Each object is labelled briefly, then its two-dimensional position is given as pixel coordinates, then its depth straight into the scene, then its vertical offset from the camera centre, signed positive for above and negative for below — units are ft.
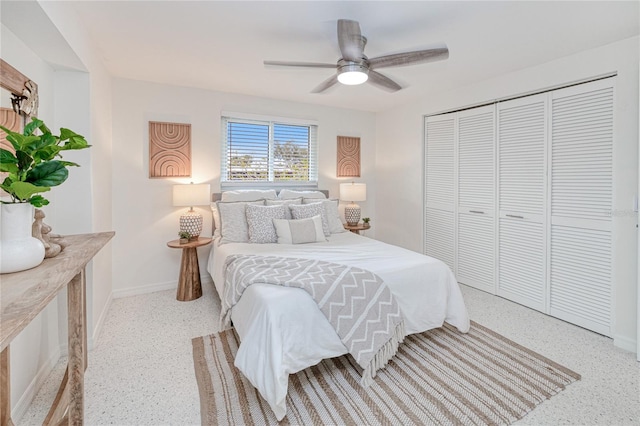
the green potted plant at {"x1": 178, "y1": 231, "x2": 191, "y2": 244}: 10.73 -1.01
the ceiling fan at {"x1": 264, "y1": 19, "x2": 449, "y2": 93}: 6.32 +3.39
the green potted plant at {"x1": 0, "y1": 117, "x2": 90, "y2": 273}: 3.61 +0.28
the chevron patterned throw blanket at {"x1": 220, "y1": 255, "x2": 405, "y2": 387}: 6.26 -2.01
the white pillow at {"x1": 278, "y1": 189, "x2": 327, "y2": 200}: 12.87 +0.58
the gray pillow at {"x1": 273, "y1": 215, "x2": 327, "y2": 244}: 10.37 -0.80
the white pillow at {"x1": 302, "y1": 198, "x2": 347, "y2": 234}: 12.16 -0.30
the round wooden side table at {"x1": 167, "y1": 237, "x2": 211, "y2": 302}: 10.62 -2.35
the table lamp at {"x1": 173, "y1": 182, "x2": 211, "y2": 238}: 10.80 +0.27
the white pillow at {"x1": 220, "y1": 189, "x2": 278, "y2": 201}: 11.80 +0.50
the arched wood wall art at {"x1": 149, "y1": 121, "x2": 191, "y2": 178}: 11.30 +2.19
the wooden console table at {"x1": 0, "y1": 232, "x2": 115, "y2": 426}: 2.72 -0.90
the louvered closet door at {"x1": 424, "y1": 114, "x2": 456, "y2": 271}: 12.64 +0.83
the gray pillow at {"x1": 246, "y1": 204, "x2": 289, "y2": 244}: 10.41 -0.53
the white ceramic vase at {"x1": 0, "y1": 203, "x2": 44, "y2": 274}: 3.59 -0.40
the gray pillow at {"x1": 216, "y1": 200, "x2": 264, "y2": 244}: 10.50 -0.53
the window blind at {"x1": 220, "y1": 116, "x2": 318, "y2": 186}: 12.85 +2.46
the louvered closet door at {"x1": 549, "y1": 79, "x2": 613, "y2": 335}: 8.30 +0.09
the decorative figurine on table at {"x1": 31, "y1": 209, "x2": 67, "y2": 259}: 4.36 -0.40
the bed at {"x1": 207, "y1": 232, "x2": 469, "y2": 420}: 5.50 -2.22
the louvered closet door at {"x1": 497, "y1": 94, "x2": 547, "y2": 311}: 9.76 +0.24
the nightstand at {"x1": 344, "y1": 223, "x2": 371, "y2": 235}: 13.83 -0.89
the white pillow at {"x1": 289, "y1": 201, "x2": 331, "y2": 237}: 11.25 -0.17
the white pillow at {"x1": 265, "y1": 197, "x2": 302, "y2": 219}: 11.39 +0.21
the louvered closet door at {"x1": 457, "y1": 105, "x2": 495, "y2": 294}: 11.24 +0.36
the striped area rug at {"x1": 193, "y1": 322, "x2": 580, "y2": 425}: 5.44 -3.63
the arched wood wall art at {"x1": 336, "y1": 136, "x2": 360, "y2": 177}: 15.14 +2.55
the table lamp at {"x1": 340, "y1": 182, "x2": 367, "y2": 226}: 14.21 +0.53
